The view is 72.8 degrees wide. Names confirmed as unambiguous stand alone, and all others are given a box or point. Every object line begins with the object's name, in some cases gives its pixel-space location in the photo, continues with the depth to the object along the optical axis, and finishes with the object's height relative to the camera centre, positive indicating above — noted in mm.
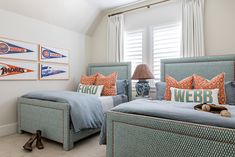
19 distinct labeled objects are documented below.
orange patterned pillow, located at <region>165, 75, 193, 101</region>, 2408 -113
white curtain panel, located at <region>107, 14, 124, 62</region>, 3799 +967
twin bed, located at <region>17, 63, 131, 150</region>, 2127 -637
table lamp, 3037 +11
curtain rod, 3398 +1573
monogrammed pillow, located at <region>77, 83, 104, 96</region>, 3072 -225
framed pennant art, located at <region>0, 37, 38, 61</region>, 2668 +508
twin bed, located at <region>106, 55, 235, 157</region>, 1123 -446
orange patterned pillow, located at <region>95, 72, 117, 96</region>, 3166 -109
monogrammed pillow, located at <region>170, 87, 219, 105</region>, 2043 -240
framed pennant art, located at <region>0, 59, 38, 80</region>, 2660 +144
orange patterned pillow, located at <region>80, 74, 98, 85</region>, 3401 -50
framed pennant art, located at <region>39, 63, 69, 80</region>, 3231 +141
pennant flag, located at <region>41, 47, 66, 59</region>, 3240 +507
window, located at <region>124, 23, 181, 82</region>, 3227 +711
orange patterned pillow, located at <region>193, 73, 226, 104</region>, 2127 -103
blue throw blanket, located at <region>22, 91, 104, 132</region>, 2123 -414
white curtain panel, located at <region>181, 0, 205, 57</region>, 2889 +914
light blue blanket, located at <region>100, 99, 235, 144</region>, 1188 -308
